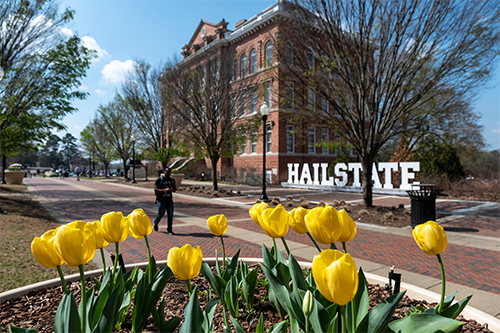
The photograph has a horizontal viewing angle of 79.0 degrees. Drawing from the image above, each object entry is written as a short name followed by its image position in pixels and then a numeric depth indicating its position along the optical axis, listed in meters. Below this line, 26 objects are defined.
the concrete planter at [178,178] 22.30
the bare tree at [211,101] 19.45
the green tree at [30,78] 12.02
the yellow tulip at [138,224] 2.02
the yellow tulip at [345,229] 1.54
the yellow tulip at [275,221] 1.77
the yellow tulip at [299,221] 1.93
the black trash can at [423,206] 8.61
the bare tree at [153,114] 25.95
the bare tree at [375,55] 9.48
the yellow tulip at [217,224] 2.28
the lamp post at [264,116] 14.69
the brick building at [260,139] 28.08
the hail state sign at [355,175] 18.27
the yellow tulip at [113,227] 1.81
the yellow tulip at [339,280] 1.07
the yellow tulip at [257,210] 2.02
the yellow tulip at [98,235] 1.85
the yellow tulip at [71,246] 1.32
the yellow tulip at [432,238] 1.51
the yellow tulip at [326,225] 1.49
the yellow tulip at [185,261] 1.57
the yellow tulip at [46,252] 1.41
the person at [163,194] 8.12
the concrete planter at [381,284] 2.19
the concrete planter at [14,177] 26.65
